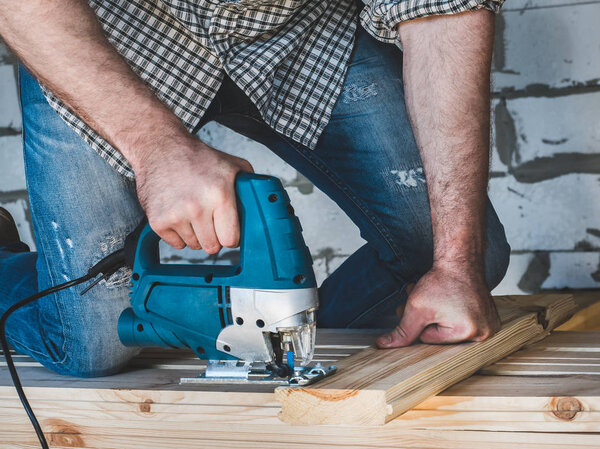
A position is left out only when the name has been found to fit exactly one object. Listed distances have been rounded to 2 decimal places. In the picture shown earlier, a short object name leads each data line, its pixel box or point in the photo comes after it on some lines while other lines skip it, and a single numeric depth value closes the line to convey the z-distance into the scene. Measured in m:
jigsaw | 1.48
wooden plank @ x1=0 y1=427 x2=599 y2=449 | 1.49
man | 1.54
